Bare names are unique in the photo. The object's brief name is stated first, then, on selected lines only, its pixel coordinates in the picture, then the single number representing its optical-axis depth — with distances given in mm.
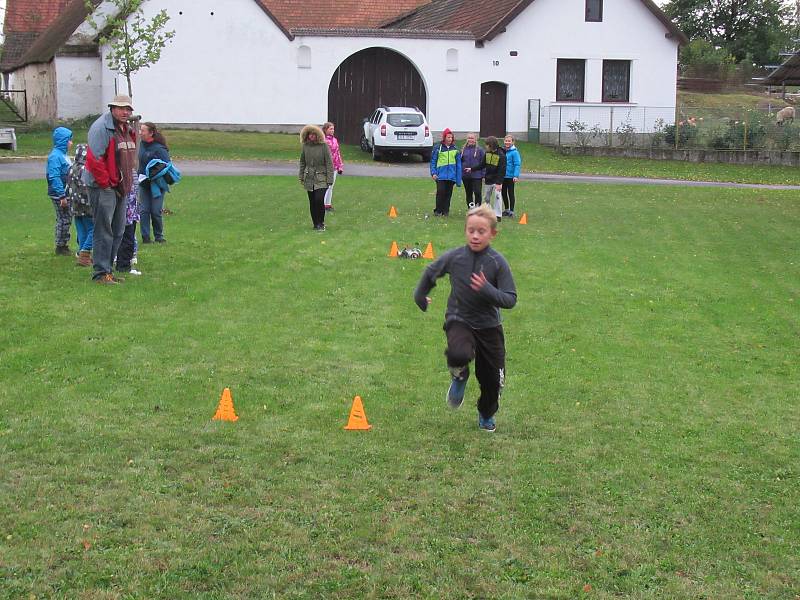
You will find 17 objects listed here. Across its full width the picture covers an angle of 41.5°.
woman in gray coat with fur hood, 17047
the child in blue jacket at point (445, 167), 19859
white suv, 35781
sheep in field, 39156
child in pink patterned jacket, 20500
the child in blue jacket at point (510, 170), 20750
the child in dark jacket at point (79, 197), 12836
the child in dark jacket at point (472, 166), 19900
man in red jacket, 11609
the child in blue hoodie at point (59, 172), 13391
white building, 41688
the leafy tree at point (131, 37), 37594
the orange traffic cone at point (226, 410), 7277
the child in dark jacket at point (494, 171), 19766
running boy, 6902
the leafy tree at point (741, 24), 71500
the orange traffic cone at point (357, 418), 7212
